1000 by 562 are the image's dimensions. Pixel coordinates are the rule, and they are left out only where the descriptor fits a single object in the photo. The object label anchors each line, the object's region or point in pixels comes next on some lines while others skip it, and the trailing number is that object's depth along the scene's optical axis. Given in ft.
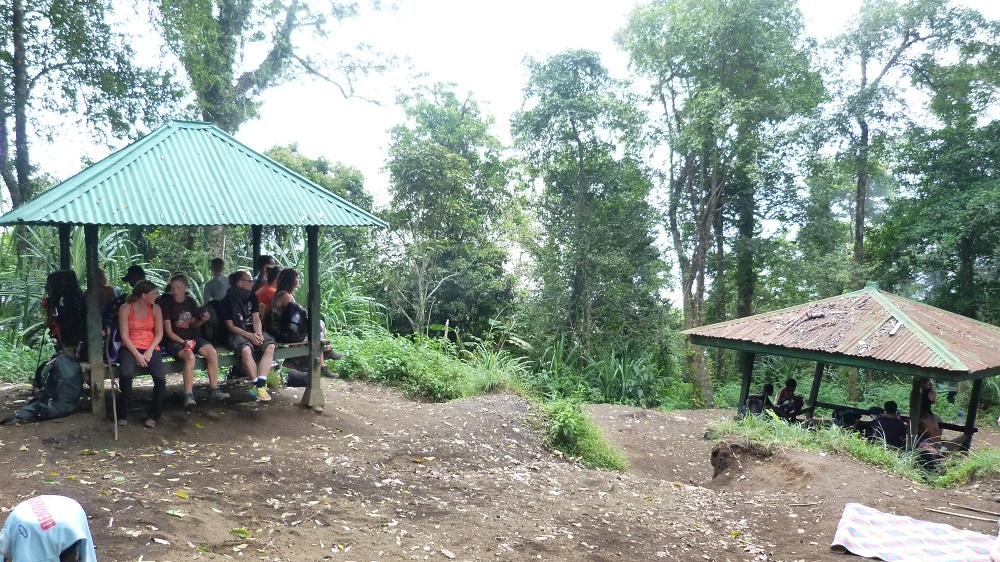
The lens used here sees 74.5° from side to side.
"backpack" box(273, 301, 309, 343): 23.07
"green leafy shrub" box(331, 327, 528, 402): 31.71
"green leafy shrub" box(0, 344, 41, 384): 26.08
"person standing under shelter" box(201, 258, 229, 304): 23.97
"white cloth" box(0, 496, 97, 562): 7.68
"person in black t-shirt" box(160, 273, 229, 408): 19.94
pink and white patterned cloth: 15.06
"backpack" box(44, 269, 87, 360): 19.61
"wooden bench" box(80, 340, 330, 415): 18.88
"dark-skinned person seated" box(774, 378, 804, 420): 34.04
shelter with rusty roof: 26.78
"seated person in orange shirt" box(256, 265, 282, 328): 23.17
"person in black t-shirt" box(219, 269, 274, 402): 21.20
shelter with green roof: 17.92
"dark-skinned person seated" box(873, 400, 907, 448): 29.35
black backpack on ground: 18.61
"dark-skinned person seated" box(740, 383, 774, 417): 35.18
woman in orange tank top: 18.79
